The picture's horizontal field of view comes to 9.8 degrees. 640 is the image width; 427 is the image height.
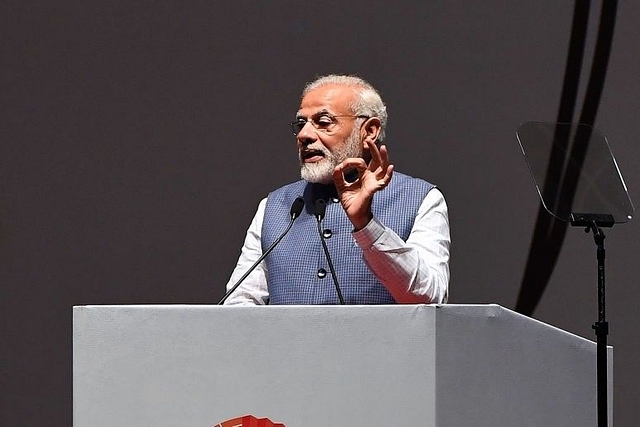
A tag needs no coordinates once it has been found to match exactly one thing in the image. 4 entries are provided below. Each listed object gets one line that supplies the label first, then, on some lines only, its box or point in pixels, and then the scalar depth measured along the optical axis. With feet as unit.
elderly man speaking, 25.63
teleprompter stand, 26.27
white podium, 23.23
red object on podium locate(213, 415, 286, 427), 23.34
